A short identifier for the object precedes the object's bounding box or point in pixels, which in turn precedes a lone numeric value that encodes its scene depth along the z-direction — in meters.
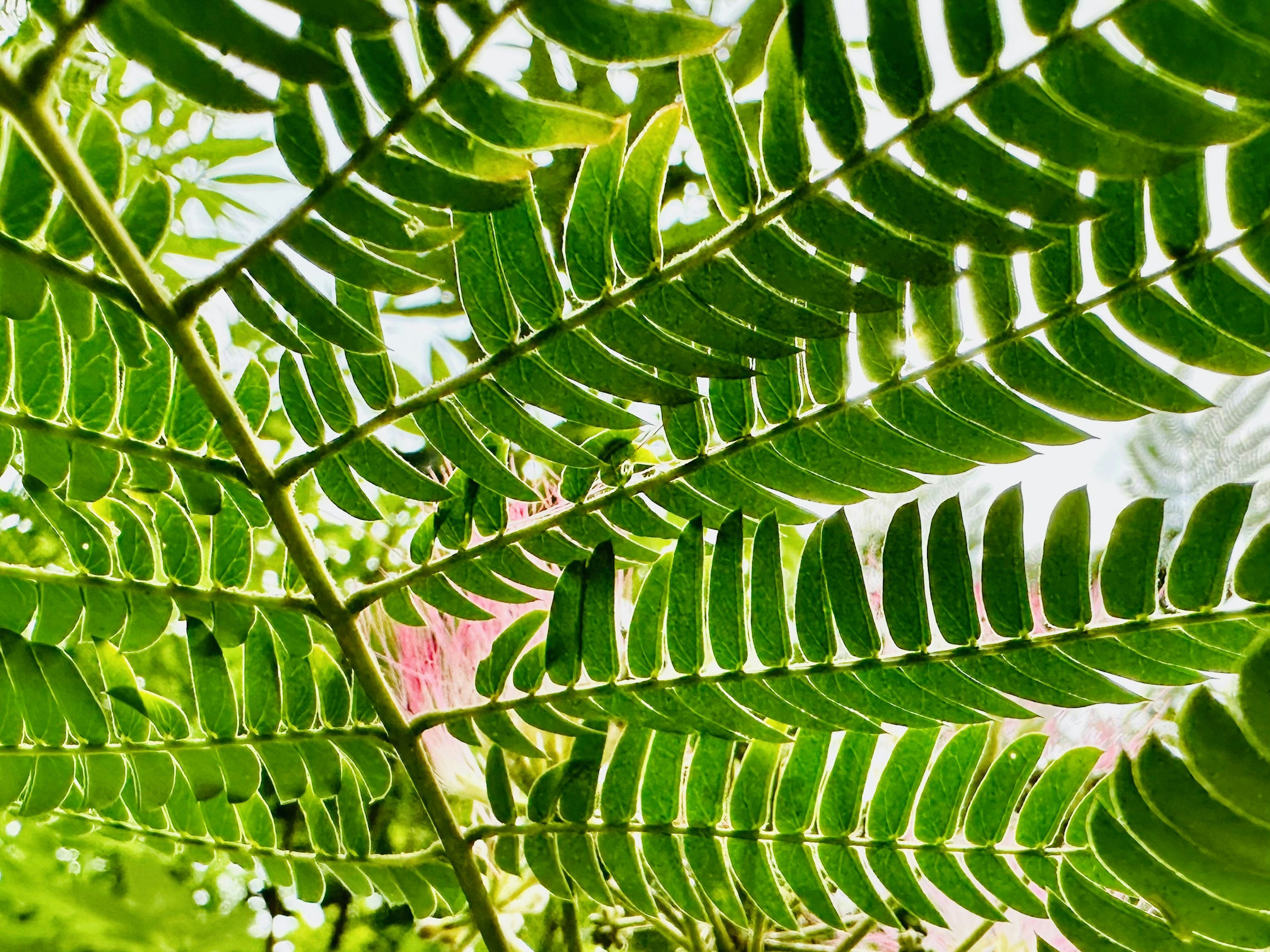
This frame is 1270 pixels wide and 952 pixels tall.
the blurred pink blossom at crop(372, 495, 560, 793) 0.15
